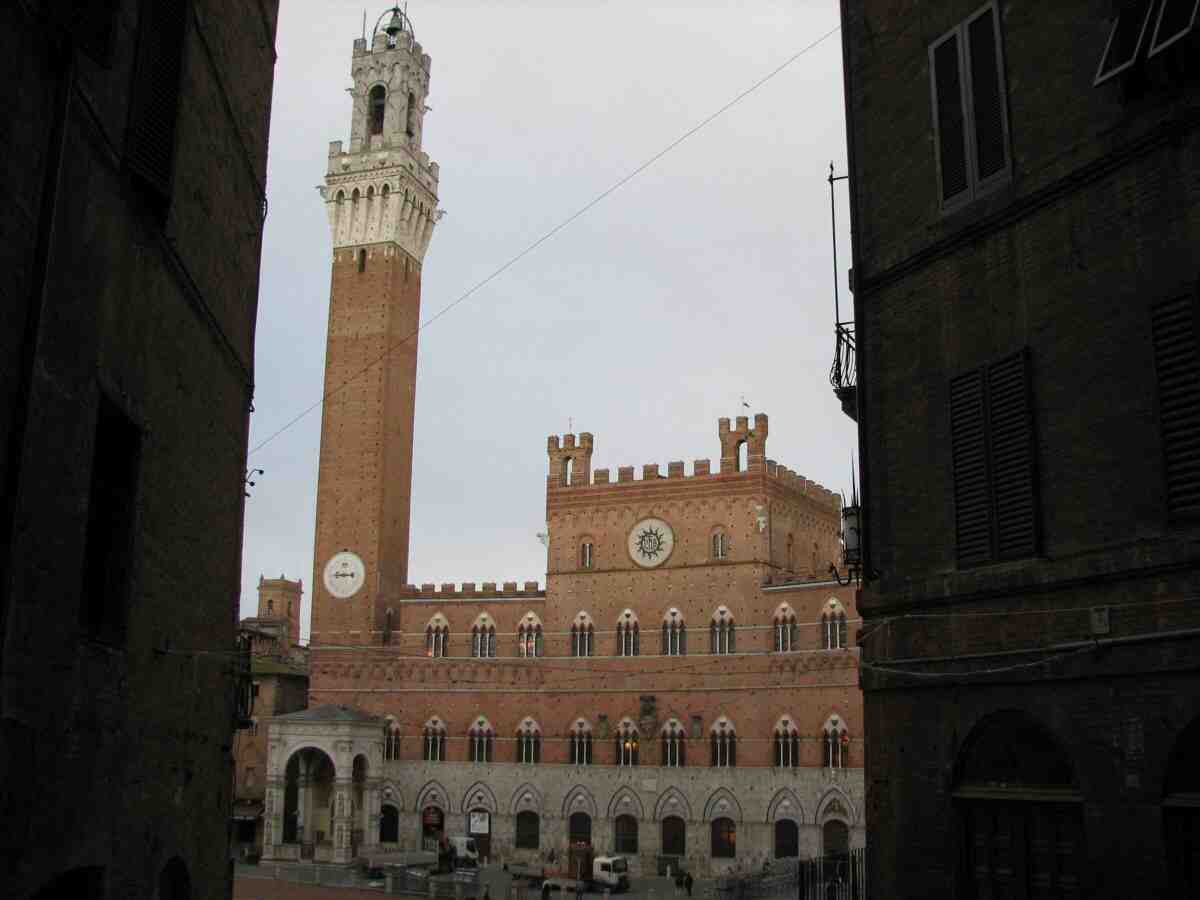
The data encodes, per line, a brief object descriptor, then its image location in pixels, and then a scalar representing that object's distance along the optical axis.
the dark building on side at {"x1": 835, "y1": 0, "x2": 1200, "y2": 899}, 8.10
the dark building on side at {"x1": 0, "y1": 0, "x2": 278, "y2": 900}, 6.61
